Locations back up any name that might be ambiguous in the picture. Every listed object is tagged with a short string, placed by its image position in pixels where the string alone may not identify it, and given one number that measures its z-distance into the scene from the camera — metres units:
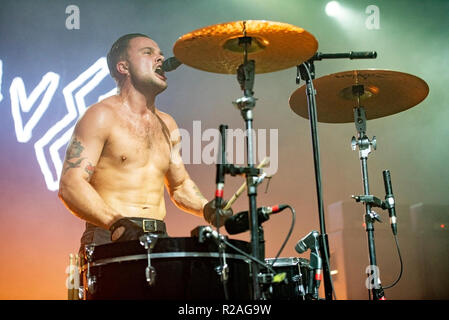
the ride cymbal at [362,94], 3.33
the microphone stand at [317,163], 2.79
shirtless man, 2.91
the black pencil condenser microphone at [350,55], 3.11
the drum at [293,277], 3.07
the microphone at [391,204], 3.38
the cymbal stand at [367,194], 3.23
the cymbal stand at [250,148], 2.23
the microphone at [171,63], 3.37
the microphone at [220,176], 2.24
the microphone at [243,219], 2.31
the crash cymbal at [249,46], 2.39
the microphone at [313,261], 2.88
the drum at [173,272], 2.26
